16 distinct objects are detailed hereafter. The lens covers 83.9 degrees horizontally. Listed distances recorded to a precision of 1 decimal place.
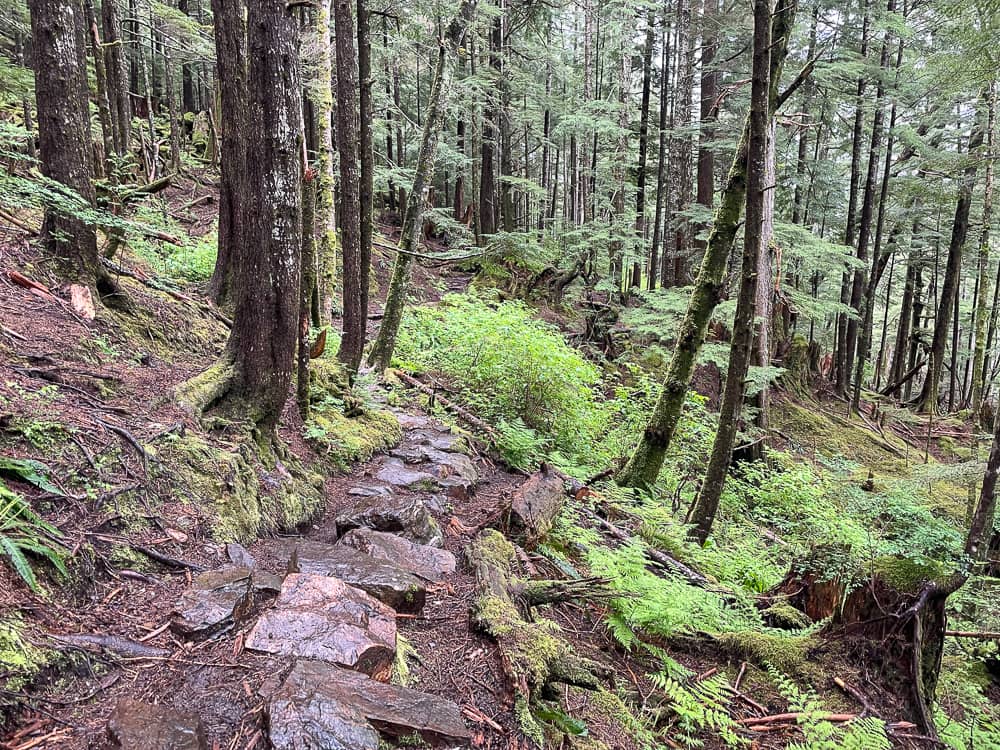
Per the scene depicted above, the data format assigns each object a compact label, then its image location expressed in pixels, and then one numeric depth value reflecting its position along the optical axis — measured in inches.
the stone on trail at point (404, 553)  156.6
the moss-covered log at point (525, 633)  109.1
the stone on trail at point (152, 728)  75.0
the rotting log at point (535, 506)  200.8
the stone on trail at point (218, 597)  108.0
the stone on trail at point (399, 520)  180.2
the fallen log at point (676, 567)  204.4
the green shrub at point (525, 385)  335.0
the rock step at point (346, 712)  77.5
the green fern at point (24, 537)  96.0
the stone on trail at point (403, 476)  235.8
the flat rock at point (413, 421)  316.5
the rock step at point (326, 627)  99.7
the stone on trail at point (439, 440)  292.4
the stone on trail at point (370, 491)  222.1
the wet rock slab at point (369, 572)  132.1
